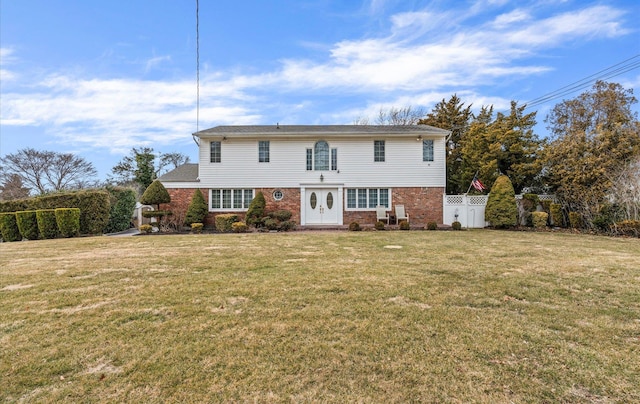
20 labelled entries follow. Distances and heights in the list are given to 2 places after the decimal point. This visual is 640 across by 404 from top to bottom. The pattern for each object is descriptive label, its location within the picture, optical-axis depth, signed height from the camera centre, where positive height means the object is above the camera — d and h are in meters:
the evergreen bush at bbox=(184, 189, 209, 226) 15.59 -0.35
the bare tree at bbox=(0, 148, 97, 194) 26.06 +3.23
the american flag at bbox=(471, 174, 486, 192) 15.68 +0.87
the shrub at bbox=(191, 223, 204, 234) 14.76 -1.21
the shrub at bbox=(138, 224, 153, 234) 14.91 -1.23
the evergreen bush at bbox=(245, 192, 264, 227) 15.62 -0.48
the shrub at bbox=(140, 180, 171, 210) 15.01 +0.43
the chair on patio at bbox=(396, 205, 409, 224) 16.17 -0.68
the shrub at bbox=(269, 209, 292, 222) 15.63 -0.65
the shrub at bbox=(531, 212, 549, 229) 14.92 -0.94
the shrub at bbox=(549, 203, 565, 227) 15.24 -0.70
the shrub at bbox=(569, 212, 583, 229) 14.30 -0.95
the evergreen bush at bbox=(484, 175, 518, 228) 15.06 -0.27
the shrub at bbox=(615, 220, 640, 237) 12.06 -1.14
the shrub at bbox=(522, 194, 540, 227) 15.71 -0.25
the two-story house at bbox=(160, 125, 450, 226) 16.61 +1.50
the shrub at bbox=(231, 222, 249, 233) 14.55 -1.17
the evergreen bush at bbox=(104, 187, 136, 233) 16.59 -0.26
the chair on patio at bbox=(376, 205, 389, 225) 16.11 -0.72
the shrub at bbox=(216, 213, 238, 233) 14.96 -0.96
